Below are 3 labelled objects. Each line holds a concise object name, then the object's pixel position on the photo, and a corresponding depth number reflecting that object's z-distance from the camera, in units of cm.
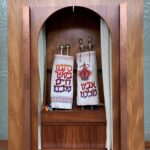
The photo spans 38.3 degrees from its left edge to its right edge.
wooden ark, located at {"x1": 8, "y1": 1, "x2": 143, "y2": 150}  87
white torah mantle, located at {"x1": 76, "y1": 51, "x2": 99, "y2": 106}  107
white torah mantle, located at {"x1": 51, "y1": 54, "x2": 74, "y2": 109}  108
